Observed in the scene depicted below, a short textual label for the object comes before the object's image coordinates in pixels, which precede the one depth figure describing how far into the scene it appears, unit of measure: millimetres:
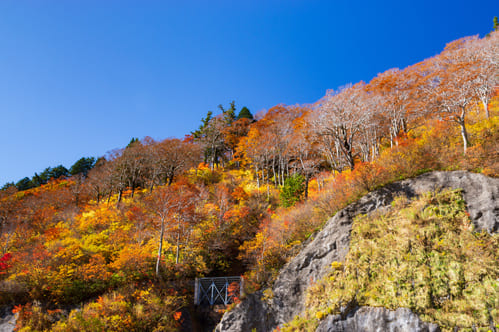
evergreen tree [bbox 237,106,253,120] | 54984
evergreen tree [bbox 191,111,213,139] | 52231
